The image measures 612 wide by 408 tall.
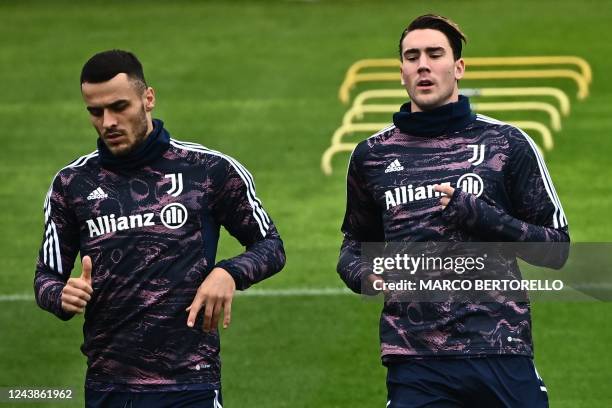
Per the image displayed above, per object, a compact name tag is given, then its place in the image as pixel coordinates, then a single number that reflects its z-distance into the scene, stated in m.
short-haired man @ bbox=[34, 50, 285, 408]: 14.51
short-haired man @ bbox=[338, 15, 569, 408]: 14.30
